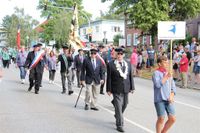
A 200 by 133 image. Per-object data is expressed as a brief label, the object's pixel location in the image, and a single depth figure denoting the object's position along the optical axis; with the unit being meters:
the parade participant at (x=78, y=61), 18.02
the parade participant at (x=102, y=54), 16.38
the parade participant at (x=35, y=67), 16.58
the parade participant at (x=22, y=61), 20.97
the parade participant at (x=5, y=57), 33.94
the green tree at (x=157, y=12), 34.78
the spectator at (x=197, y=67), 20.44
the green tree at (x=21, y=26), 90.33
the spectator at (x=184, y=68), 20.33
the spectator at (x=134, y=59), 26.56
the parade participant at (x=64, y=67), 16.19
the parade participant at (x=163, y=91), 7.96
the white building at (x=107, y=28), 82.88
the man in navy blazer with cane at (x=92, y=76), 12.33
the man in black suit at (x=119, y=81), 9.52
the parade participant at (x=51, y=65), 21.62
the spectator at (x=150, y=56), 28.58
